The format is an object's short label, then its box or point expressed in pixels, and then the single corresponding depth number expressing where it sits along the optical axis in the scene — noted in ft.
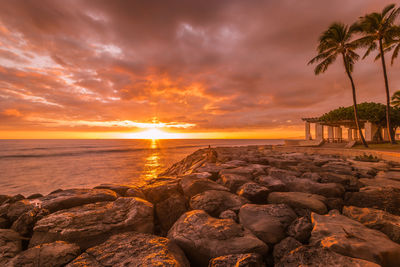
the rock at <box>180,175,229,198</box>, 14.57
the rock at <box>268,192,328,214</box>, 11.48
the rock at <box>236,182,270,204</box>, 13.55
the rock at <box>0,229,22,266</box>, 7.96
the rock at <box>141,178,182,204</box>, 14.08
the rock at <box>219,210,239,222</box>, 10.62
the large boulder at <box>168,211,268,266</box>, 8.04
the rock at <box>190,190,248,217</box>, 12.08
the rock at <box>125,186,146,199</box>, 14.40
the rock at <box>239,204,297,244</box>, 9.11
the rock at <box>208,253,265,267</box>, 6.72
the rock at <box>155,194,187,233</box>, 11.82
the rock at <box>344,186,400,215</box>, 11.78
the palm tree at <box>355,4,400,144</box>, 50.88
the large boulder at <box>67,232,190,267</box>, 7.15
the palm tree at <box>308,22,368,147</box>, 55.57
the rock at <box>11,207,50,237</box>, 10.02
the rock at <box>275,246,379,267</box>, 6.46
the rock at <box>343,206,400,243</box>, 8.85
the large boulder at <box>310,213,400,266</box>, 6.96
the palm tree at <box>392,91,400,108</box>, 103.71
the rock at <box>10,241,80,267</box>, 7.27
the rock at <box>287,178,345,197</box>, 13.98
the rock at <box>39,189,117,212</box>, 11.55
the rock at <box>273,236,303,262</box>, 7.86
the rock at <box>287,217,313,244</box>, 8.84
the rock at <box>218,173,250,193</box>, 16.03
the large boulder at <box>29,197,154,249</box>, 9.04
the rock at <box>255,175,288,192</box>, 14.98
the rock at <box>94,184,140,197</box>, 15.55
